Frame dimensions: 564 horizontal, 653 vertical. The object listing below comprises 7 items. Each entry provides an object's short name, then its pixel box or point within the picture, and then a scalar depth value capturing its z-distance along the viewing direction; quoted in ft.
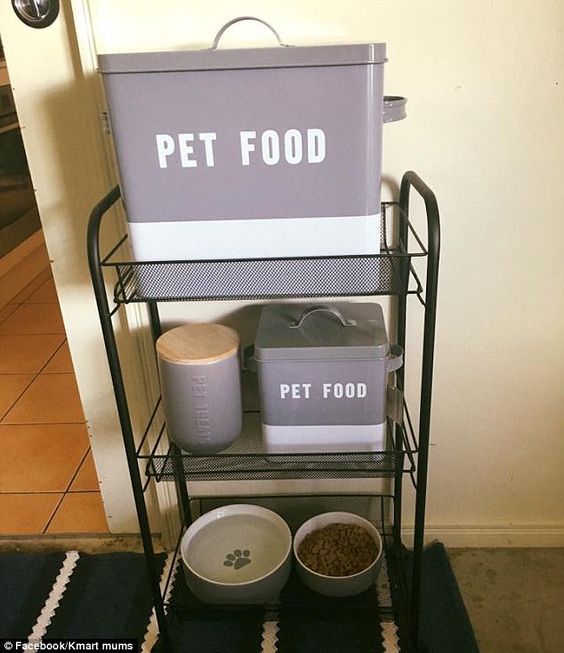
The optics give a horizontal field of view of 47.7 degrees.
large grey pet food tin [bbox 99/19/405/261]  2.67
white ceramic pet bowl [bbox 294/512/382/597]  4.09
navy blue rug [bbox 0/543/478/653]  4.17
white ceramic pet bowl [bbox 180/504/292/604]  4.03
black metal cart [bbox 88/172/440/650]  3.04
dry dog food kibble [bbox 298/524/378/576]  4.28
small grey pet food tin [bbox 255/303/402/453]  3.36
